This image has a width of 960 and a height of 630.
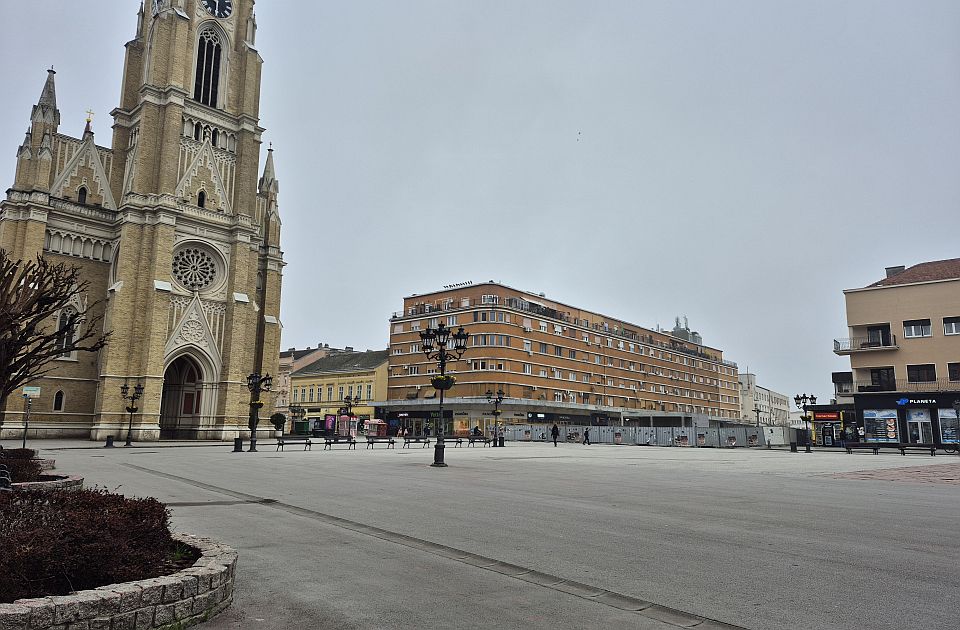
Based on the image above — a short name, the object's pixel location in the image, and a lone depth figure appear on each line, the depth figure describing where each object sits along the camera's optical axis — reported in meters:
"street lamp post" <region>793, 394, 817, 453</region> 46.97
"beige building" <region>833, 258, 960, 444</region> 46.56
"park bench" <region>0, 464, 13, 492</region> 7.63
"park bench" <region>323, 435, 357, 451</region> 35.02
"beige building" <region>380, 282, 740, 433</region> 73.00
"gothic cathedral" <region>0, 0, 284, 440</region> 43.06
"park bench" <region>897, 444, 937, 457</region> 42.83
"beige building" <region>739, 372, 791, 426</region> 137.88
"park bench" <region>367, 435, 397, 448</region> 37.22
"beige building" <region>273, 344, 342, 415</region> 90.81
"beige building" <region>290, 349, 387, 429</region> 84.31
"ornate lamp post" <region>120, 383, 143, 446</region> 37.62
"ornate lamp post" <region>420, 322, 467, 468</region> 22.25
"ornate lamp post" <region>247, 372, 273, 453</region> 31.11
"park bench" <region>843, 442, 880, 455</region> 38.92
